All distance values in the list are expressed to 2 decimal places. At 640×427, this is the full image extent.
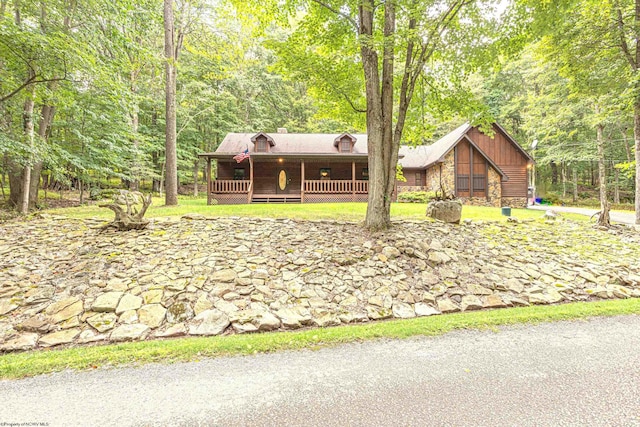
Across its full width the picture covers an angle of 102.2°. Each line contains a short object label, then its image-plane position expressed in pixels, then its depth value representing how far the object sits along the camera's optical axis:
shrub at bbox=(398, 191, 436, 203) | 15.50
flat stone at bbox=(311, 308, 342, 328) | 3.76
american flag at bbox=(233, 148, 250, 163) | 13.42
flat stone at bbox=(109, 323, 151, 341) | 3.29
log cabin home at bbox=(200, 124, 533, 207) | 14.85
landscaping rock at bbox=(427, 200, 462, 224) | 7.76
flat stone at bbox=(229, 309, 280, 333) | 3.52
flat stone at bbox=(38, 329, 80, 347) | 3.15
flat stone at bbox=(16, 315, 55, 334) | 3.33
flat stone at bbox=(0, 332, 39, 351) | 3.03
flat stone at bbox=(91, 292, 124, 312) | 3.71
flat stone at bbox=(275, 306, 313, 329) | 3.68
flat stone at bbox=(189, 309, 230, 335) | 3.44
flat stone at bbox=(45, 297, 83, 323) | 3.54
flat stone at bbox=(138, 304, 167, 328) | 3.57
